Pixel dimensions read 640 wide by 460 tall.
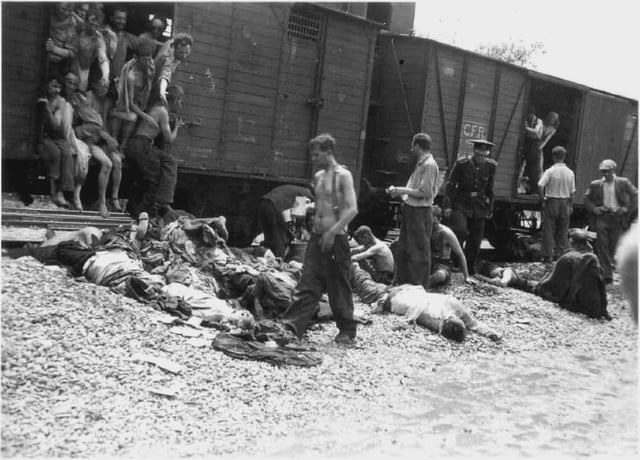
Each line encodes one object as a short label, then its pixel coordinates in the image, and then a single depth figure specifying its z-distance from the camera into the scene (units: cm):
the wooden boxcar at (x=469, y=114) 1166
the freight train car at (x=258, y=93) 867
